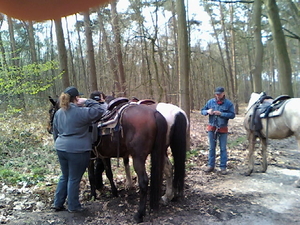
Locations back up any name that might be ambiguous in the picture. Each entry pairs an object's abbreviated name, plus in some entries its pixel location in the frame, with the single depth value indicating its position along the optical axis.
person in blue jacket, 5.78
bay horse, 3.74
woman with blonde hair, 3.70
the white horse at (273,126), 4.91
